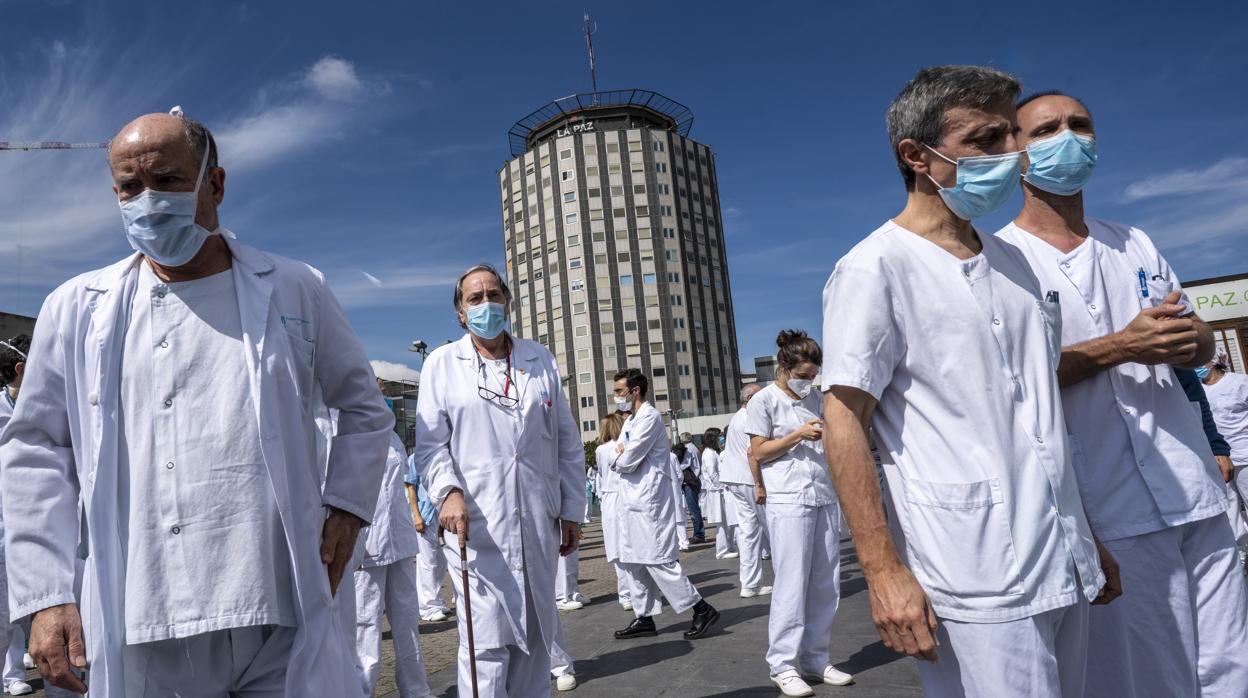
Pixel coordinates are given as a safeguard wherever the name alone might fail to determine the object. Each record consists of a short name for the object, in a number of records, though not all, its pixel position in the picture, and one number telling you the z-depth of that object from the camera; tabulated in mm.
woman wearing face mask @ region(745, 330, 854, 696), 5691
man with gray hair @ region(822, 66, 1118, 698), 2072
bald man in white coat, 2234
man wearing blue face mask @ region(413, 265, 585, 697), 4395
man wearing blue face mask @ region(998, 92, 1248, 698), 2658
